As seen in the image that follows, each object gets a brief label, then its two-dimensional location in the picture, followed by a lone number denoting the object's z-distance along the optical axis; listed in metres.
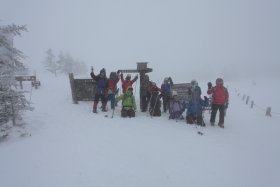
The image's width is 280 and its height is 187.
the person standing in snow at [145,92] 11.12
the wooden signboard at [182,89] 12.73
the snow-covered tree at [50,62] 54.44
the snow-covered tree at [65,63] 52.97
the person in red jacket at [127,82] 11.15
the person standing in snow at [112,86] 10.87
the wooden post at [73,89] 11.95
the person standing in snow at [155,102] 10.75
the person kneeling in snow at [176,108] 10.43
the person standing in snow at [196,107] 9.97
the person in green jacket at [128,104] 10.24
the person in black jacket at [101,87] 10.55
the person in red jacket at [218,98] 9.91
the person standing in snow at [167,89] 11.15
